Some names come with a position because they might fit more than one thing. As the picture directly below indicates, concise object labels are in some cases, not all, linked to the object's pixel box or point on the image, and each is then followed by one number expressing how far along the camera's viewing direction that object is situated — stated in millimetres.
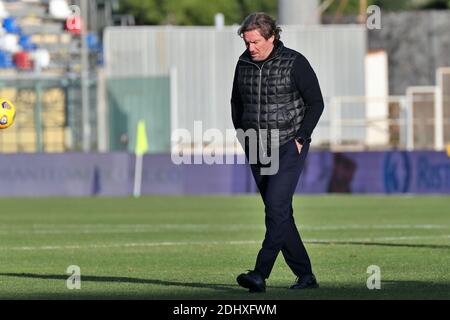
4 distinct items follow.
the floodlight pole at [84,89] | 44344
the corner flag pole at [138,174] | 37062
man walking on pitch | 12008
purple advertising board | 36500
